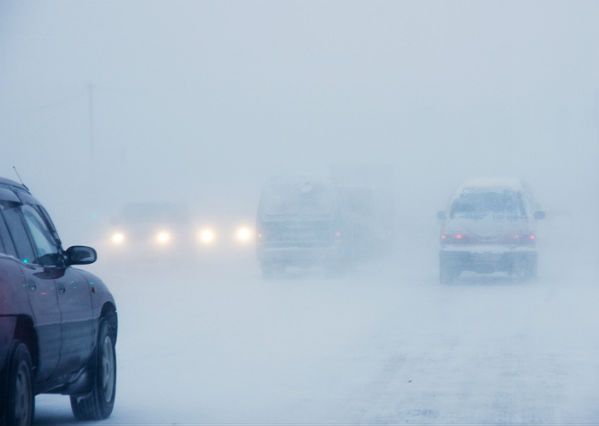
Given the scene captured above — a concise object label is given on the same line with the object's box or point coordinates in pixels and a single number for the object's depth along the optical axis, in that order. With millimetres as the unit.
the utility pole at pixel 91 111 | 66662
